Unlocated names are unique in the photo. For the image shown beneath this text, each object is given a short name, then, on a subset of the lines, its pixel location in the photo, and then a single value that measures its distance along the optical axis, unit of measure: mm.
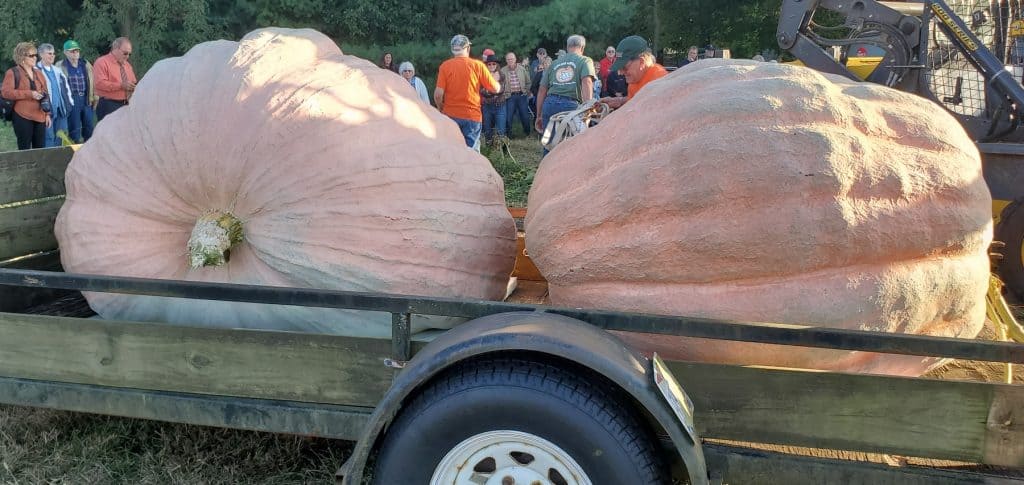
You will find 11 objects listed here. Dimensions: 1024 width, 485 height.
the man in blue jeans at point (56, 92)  9766
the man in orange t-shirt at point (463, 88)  8648
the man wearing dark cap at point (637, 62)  5984
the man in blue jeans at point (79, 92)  10797
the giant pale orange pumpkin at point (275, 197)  2754
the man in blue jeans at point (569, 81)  8547
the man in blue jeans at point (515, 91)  14516
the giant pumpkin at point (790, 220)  2305
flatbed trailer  2057
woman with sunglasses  9234
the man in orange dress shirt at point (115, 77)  10016
